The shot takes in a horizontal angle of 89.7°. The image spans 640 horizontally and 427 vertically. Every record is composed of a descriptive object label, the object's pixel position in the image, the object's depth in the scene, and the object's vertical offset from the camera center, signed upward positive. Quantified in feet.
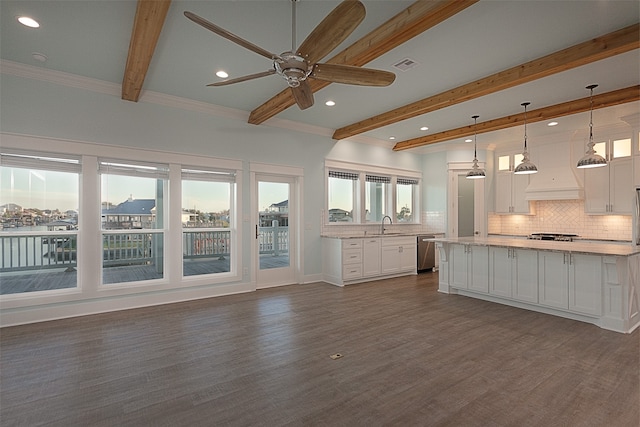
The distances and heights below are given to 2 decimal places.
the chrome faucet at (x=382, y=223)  23.97 -0.79
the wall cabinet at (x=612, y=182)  19.03 +1.82
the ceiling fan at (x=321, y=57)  6.53 +3.71
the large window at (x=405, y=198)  25.62 +1.21
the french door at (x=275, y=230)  19.07 -1.05
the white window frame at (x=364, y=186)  21.48 +1.91
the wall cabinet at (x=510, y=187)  23.67 +1.88
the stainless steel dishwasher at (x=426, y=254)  23.73 -3.08
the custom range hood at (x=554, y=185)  20.77 +1.78
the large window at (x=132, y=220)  14.64 -0.27
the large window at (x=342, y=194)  22.06 +1.31
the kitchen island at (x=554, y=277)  11.77 -2.79
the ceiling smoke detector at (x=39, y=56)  11.39 +5.67
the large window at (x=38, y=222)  12.68 -0.29
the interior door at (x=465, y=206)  24.75 +0.48
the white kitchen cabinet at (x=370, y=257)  20.62 -2.88
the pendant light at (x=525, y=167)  15.52 +2.21
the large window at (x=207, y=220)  16.70 -0.36
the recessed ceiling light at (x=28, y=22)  9.26 +5.67
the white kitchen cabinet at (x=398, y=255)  21.70 -2.94
